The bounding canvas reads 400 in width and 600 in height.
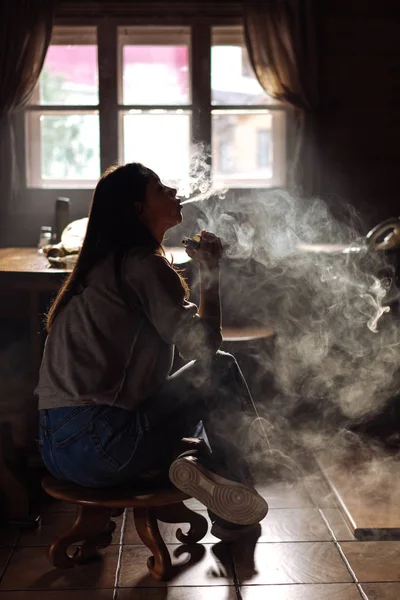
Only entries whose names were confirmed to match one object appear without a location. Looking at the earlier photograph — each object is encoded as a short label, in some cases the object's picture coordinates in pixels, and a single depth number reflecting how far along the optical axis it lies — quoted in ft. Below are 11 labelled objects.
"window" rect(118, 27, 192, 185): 16.30
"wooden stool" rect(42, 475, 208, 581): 6.99
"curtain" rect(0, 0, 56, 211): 15.40
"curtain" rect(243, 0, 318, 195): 15.58
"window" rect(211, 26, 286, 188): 16.30
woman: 6.93
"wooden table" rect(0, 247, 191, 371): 9.60
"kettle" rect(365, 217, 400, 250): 12.05
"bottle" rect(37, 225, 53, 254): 13.55
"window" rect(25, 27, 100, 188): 16.24
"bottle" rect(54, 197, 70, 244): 13.76
